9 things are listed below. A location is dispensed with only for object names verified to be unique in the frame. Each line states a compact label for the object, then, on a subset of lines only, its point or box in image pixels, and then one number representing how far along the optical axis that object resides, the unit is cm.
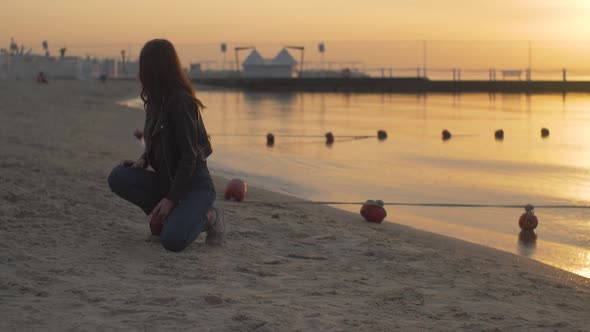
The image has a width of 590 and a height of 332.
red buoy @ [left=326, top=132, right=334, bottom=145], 1526
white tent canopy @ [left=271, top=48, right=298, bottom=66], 6056
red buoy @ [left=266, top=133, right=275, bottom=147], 1467
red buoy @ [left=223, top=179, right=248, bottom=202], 670
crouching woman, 422
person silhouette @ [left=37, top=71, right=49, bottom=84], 4069
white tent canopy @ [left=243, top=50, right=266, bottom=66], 6119
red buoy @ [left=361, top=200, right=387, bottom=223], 625
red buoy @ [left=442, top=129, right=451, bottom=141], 1695
